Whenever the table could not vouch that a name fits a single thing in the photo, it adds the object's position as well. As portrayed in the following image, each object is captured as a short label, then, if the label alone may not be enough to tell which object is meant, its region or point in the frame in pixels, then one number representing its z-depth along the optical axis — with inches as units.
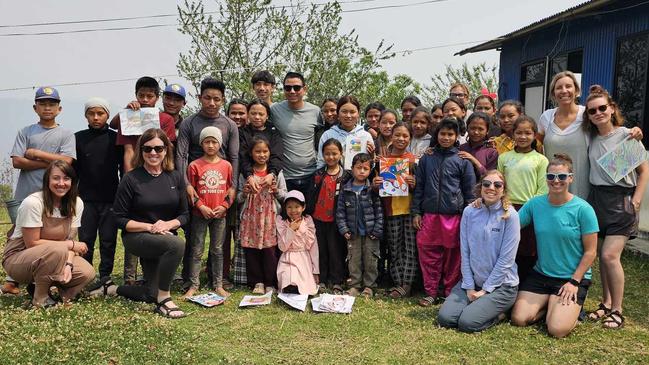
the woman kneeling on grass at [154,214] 186.5
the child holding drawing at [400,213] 208.5
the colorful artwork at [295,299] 194.2
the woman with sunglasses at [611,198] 181.5
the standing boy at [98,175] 206.7
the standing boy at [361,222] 210.7
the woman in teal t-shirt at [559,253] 173.9
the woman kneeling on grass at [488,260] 178.1
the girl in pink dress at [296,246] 212.1
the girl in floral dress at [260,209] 214.4
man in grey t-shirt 225.8
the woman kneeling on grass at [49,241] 181.3
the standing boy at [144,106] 215.5
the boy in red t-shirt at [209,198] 204.1
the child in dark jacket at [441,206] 199.8
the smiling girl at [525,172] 192.2
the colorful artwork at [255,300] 196.6
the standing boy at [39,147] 201.6
